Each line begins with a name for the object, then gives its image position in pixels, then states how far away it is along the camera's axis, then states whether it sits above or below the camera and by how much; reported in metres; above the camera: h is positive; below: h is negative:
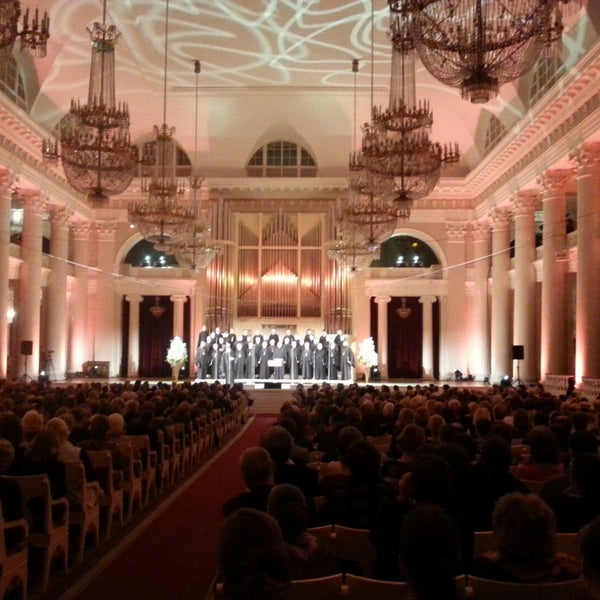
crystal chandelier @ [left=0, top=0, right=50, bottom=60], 7.49 +3.39
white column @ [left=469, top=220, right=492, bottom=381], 27.08 +2.06
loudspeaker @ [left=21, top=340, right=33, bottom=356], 21.11 +0.28
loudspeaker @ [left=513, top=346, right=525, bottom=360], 20.66 +0.32
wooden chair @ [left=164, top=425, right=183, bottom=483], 8.84 -1.16
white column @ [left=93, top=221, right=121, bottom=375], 28.28 +2.22
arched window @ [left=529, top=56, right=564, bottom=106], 18.61 +7.59
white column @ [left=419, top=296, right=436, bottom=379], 28.62 +0.90
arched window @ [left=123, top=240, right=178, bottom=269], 29.78 +4.11
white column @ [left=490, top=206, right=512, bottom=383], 24.31 +2.18
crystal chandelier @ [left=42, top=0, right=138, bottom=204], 12.14 +3.37
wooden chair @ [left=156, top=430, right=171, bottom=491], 8.36 -1.18
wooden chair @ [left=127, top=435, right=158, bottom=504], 7.76 -1.05
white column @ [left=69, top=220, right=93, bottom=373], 27.97 +2.23
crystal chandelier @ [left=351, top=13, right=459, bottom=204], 11.41 +3.29
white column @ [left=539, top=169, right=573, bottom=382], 19.61 +2.30
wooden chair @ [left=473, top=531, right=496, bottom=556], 3.52 -0.84
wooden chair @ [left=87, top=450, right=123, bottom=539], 6.45 -1.05
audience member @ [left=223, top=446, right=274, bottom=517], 3.91 -0.64
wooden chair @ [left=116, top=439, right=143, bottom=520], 7.11 -1.10
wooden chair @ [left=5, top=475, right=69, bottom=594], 4.83 -1.08
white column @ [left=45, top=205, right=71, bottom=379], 25.25 +2.31
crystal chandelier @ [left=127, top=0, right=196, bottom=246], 15.79 +3.16
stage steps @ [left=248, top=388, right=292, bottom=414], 19.86 -1.05
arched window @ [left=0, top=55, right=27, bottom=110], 20.44 +7.71
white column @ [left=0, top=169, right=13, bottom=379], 19.59 +2.81
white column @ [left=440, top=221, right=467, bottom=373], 28.02 +2.13
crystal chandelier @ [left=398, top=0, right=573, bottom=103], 6.99 +3.10
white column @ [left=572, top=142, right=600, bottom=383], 17.08 +2.35
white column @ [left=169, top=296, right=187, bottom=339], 28.61 +1.75
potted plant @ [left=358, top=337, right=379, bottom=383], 25.62 +0.20
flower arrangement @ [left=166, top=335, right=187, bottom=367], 25.38 +0.19
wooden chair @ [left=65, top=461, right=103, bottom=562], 5.74 -1.10
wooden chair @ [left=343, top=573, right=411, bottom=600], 2.84 -0.86
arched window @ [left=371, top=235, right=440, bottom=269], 29.28 +4.30
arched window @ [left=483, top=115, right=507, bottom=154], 24.22 +7.73
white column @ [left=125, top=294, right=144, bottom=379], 28.89 +1.01
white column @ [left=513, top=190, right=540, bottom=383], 21.83 +2.36
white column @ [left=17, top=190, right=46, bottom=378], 22.52 +2.49
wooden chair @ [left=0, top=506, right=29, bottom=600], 4.11 -1.17
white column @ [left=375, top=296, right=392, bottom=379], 28.36 +1.14
